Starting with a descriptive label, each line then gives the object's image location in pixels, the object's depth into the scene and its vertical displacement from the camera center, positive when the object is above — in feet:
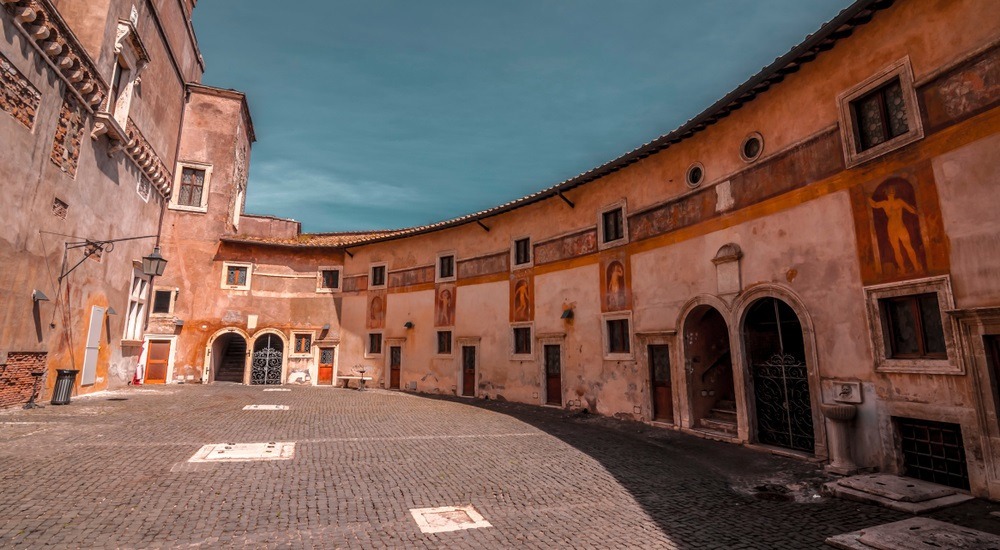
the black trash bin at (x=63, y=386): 41.24 -2.82
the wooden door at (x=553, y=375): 53.47 -2.44
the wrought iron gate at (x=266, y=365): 77.66 -1.92
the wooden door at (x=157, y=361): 70.64 -1.13
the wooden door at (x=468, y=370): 64.90 -2.30
